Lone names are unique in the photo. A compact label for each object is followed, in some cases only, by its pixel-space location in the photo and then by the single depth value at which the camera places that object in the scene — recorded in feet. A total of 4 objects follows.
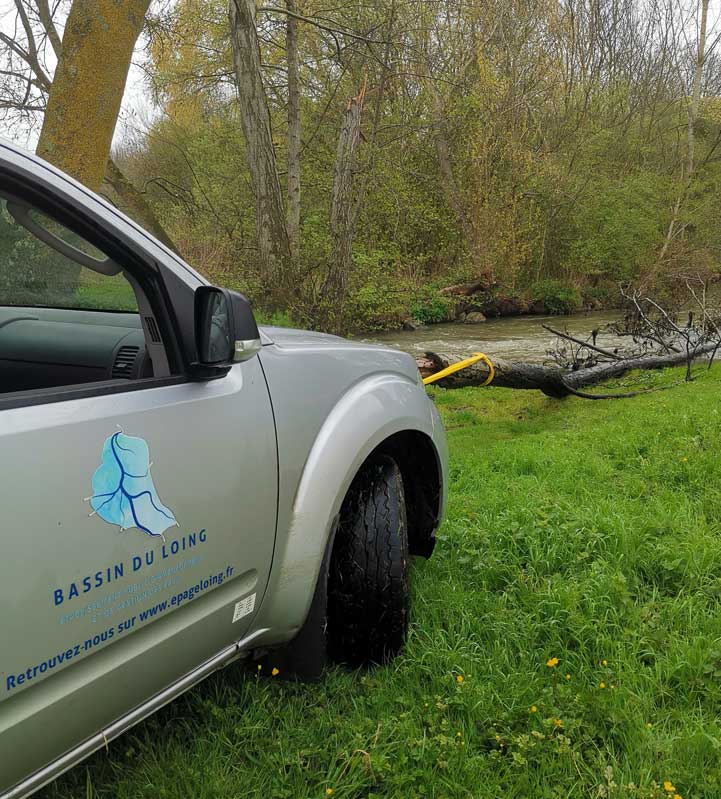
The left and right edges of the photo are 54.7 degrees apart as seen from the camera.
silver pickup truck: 4.56
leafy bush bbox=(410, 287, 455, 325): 66.95
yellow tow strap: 20.73
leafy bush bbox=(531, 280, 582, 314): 77.77
